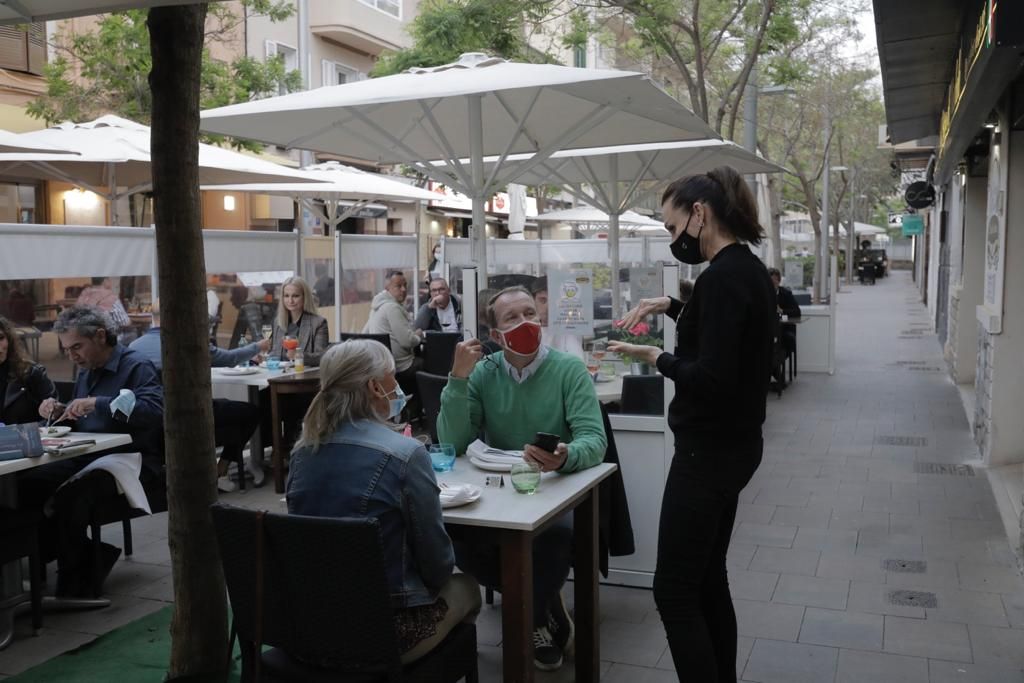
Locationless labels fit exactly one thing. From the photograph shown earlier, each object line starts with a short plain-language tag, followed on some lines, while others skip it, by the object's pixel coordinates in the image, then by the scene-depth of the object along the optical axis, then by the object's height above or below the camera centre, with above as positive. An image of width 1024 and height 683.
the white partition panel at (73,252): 6.97 +0.07
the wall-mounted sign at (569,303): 5.87 -0.27
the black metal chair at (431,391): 6.33 -0.84
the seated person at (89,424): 5.47 -0.92
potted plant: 5.69 -0.46
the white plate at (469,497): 3.64 -0.87
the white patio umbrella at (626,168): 10.93 +1.00
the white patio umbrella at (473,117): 5.85 +0.97
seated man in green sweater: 4.31 -0.66
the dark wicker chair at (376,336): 9.55 -0.74
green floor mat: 4.60 -1.88
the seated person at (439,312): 11.50 -0.62
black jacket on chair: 4.59 -1.20
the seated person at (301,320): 8.65 -0.52
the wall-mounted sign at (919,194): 20.03 +1.17
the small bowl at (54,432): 5.42 -0.91
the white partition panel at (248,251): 8.97 +0.08
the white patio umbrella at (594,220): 18.17 +0.68
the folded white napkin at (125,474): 5.36 -1.14
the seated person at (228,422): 7.04 -1.24
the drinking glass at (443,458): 4.20 -0.83
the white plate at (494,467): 4.18 -0.86
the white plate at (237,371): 8.45 -0.93
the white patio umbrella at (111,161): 8.64 +0.94
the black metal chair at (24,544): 4.86 -1.37
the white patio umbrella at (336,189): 11.87 +0.86
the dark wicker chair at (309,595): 2.93 -0.99
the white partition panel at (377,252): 11.53 +0.08
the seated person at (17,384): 5.71 -0.69
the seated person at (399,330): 10.33 -0.73
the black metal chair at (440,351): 9.59 -0.89
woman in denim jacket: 3.13 -0.70
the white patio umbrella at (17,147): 7.78 +0.91
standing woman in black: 3.25 -0.43
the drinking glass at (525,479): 3.85 -0.84
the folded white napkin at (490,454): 4.24 -0.83
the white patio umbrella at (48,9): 3.11 +0.79
